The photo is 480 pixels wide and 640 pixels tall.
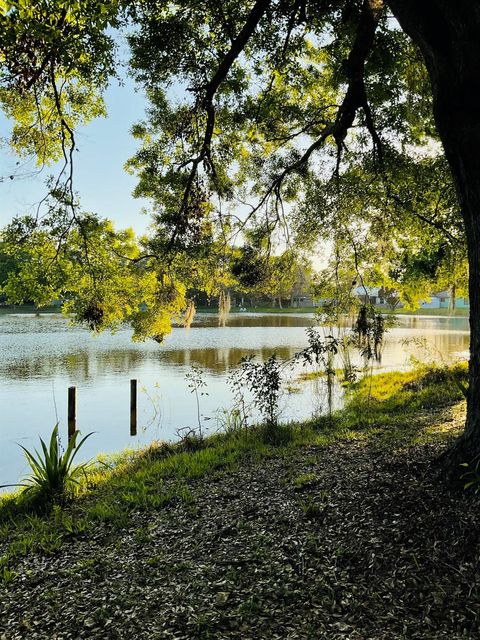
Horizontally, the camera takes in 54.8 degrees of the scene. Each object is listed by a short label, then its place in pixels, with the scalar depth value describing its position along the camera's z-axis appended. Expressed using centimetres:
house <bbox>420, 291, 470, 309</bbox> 5970
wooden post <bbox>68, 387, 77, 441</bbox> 940
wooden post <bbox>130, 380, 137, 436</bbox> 938
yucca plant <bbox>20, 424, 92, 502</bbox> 463
